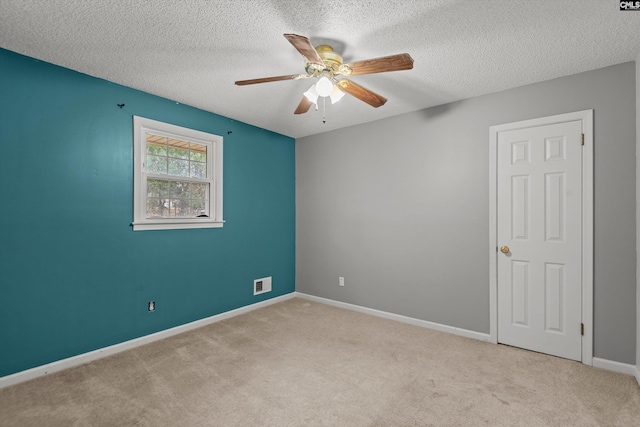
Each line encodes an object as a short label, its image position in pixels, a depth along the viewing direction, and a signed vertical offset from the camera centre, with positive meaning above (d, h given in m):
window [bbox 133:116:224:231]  3.04 +0.40
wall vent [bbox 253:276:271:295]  4.19 -1.03
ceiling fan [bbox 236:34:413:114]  1.85 +1.00
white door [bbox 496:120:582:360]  2.67 -0.22
